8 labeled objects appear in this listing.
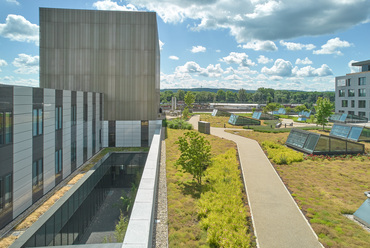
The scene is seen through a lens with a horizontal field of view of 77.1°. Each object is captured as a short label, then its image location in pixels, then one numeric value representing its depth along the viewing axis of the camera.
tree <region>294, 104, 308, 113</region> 74.59
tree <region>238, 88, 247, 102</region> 184.62
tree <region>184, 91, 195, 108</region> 67.25
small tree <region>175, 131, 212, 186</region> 12.68
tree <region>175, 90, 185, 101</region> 188.50
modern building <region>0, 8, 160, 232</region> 24.81
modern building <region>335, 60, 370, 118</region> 59.81
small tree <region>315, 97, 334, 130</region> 37.78
